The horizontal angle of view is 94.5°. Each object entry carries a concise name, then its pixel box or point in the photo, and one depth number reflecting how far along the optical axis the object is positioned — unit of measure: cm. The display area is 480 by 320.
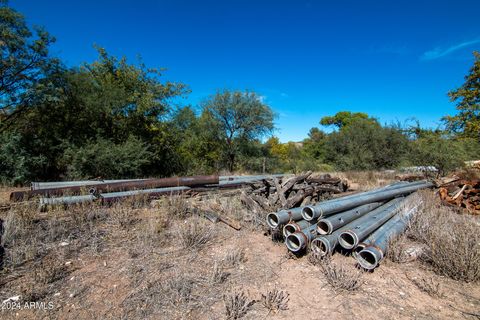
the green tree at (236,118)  2003
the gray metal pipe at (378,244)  308
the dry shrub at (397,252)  335
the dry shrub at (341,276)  272
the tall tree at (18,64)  877
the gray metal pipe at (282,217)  399
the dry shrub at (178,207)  536
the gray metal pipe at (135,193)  603
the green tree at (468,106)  1486
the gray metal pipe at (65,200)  534
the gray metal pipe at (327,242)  334
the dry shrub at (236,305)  224
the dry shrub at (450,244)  289
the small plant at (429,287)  260
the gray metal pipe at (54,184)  668
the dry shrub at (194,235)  385
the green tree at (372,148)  2039
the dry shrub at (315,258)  326
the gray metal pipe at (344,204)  377
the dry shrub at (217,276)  283
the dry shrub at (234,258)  329
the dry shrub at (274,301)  239
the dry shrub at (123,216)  461
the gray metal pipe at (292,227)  366
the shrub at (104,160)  1016
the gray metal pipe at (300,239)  342
